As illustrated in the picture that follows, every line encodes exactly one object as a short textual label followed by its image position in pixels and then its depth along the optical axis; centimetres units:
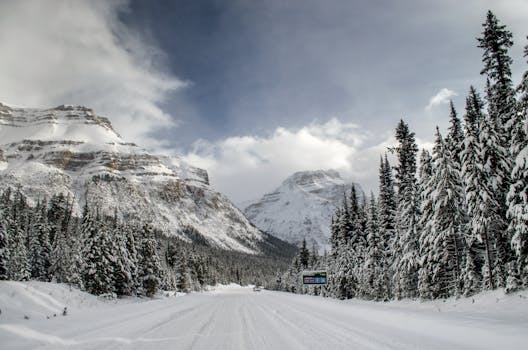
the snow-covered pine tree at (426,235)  2988
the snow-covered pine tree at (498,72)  2462
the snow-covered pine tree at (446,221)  2858
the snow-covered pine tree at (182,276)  7544
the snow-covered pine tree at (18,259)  4412
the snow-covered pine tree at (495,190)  2464
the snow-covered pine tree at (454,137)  3266
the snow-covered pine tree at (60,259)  5319
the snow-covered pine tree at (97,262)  3744
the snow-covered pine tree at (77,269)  3881
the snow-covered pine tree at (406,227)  3375
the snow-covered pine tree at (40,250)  5319
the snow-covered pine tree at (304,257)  8712
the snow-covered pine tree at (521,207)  1867
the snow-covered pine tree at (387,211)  4128
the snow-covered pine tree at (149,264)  5009
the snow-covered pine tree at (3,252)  3688
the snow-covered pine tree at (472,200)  2541
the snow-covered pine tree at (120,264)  4143
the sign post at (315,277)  5694
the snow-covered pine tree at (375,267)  4038
